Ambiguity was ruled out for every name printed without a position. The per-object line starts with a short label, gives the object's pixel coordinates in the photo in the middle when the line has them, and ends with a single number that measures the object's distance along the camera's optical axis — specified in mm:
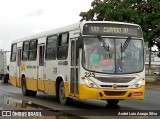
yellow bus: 15758
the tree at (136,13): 39469
